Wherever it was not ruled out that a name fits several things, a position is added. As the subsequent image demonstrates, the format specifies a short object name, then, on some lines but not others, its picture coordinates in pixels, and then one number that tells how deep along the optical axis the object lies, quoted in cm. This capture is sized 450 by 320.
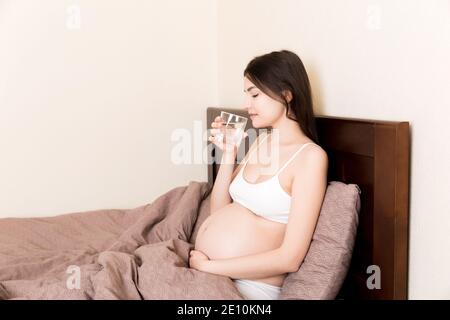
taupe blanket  129
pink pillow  127
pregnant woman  132
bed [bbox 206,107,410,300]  121
